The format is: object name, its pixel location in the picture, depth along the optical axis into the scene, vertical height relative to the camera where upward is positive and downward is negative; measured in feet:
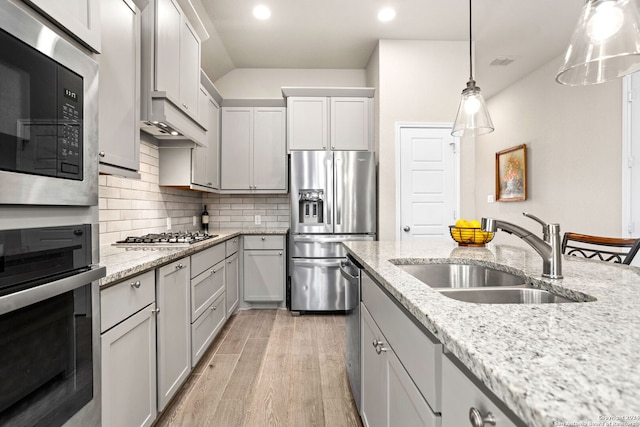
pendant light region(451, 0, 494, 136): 6.41 +2.00
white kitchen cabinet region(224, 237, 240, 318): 10.34 -2.15
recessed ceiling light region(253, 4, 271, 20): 9.91 +6.23
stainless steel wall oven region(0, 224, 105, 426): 2.41 -0.96
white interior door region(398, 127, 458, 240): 11.69 +1.05
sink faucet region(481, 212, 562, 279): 3.49 -0.33
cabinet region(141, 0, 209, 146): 6.35 +3.06
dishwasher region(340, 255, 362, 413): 5.62 -2.07
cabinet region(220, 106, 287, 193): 12.78 +2.60
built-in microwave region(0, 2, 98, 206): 2.37 +0.80
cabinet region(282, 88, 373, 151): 12.22 +3.43
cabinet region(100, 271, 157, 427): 3.99 -1.94
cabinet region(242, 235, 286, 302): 12.03 -2.06
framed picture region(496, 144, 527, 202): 14.99 +1.86
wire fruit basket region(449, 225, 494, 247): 6.43 -0.48
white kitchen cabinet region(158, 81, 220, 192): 9.64 +1.43
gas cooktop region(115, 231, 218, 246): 7.06 -0.62
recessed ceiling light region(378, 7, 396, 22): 10.05 +6.24
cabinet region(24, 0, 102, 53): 2.84 +1.85
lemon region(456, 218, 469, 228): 6.50 -0.24
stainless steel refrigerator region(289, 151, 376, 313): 11.43 -0.17
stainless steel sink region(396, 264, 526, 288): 4.87 -0.95
